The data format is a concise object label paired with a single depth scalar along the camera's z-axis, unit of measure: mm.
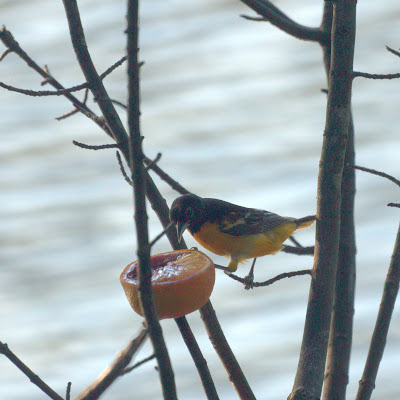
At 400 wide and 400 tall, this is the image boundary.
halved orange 4562
